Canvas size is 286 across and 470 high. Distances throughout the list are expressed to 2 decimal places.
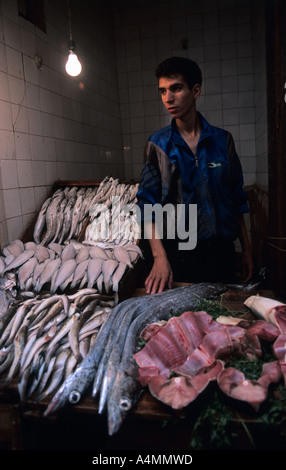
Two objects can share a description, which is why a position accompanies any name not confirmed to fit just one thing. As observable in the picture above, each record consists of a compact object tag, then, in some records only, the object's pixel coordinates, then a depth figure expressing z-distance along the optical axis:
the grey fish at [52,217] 3.89
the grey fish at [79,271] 2.94
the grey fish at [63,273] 2.89
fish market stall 1.65
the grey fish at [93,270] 2.90
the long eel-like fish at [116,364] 1.69
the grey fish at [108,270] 2.85
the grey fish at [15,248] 3.46
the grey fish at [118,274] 2.80
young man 2.88
